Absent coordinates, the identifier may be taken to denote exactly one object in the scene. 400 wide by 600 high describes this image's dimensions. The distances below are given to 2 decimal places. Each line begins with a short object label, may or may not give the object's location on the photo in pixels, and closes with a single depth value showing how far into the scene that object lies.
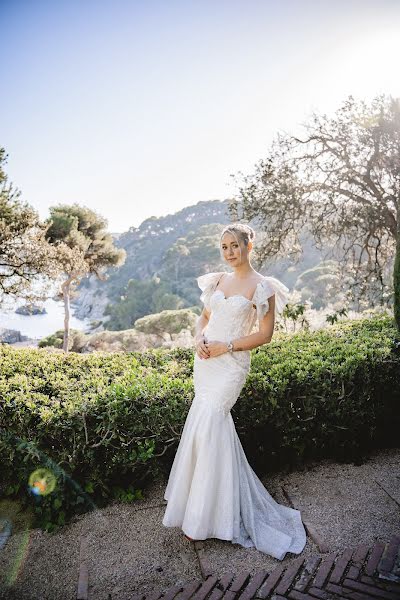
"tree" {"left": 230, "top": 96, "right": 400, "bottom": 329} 7.91
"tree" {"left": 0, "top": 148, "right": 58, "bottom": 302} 14.10
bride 2.77
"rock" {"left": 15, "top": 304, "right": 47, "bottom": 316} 16.20
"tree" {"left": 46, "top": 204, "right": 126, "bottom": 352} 20.66
